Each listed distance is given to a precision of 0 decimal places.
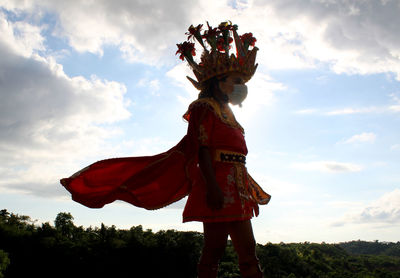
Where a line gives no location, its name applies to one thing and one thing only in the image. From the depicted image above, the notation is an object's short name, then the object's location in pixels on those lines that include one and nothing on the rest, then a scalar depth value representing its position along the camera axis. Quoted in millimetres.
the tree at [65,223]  61800
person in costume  3281
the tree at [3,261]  45300
